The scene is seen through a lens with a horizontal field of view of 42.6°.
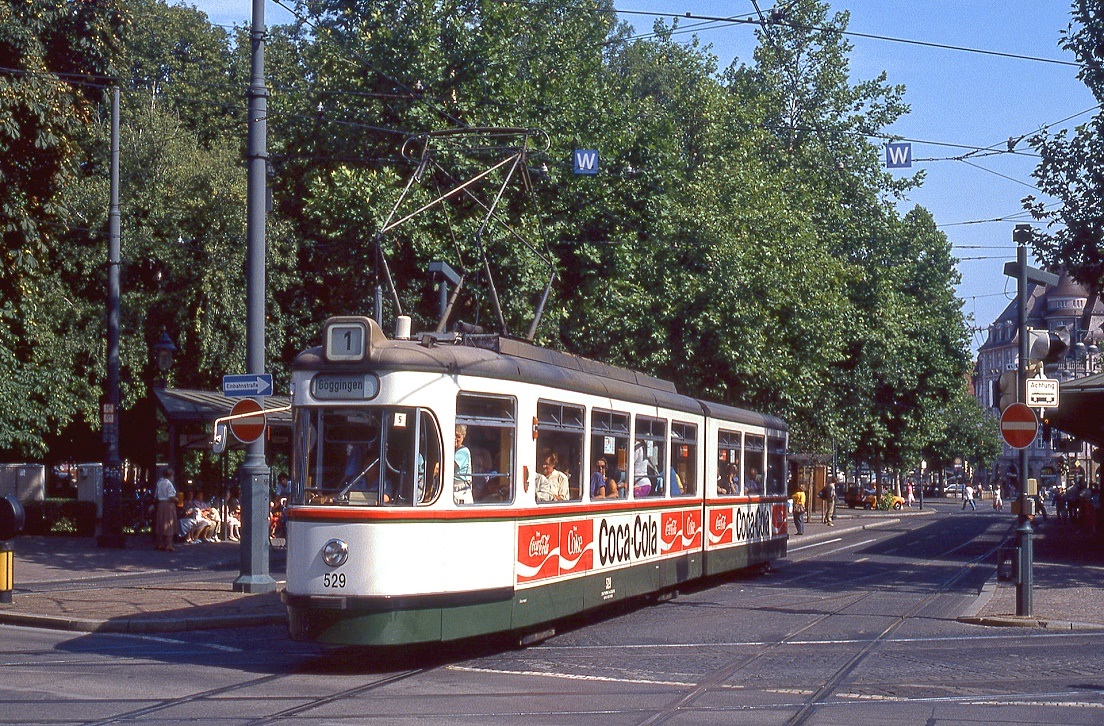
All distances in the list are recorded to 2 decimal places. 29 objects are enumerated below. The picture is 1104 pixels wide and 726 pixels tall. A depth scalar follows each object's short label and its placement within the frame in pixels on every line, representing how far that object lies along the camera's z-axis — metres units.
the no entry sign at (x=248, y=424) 17.83
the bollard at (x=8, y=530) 17.39
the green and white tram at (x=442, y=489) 11.73
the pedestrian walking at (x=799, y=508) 40.09
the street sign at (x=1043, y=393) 17.39
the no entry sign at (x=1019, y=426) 16.62
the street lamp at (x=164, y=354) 28.36
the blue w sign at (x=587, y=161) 25.62
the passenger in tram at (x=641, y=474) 16.38
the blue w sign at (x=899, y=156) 26.05
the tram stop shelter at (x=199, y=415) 29.10
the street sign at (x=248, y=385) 18.09
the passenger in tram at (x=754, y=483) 22.08
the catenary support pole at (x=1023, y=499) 16.56
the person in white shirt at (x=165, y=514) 27.14
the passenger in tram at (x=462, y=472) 12.24
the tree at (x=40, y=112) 22.72
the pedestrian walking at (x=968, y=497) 81.61
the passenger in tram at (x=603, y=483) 14.95
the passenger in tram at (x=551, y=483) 13.58
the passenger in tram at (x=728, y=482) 20.45
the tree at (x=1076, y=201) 24.17
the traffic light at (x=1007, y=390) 17.62
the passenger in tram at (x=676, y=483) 17.88
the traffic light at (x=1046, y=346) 17.53
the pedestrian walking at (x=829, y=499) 51.83
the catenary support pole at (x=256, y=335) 18.53
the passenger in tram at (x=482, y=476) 12.47
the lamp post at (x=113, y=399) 27.18
